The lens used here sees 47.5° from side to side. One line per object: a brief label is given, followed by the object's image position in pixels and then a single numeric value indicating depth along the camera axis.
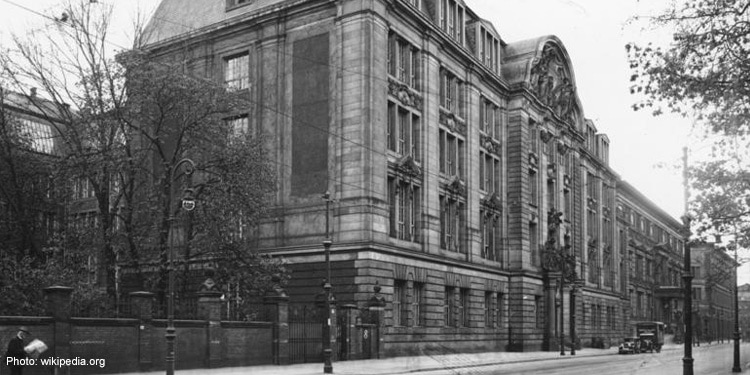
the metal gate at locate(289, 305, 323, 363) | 35.72
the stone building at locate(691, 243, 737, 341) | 125.00
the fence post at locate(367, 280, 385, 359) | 39.68
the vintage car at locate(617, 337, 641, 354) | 62.45
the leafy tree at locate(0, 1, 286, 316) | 37.00
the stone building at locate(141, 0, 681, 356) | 42.06
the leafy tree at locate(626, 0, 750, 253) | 16.19
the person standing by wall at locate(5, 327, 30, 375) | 20.83
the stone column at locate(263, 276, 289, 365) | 34.44
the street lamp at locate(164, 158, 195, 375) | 23.66
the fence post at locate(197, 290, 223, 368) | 31.64
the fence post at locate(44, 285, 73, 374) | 25.47
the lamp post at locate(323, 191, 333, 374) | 30.70
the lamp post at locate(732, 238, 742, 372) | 34.10
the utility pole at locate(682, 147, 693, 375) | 23.42
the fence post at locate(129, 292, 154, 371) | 28.73
